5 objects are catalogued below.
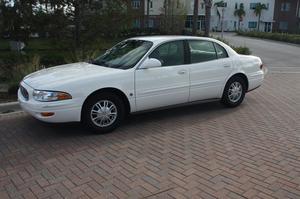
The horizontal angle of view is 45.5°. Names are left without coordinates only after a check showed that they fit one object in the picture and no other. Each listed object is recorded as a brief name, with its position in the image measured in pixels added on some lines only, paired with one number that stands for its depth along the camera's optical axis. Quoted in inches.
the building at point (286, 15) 2822.3
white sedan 213.2
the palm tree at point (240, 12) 2955.2
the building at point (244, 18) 2955.2
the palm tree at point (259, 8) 2910.9
